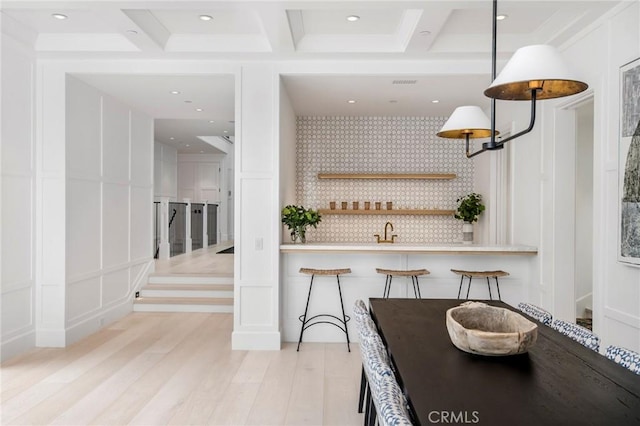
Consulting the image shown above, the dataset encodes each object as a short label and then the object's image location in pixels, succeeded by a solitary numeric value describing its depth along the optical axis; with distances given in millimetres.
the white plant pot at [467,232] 5797
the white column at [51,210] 4262
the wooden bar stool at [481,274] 4156
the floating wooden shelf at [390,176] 6090
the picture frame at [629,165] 2840
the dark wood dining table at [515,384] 1291
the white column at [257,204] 4273
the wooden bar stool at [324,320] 4410
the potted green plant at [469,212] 5789
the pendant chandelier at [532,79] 1762
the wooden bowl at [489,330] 1782
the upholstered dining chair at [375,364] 1528
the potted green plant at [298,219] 4340
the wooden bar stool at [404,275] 4180
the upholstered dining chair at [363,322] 2006
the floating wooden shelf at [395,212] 6109
